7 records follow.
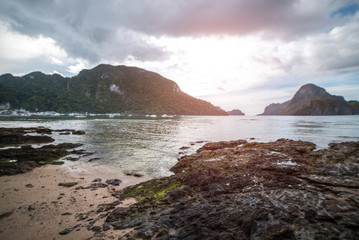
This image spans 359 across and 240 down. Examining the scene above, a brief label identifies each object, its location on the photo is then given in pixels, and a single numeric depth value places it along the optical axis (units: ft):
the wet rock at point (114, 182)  42.86
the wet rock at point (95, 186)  38.59
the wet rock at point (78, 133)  141.01
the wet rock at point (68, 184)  40.09
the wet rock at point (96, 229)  22.93
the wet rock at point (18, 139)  90.11
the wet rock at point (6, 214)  26.28
